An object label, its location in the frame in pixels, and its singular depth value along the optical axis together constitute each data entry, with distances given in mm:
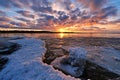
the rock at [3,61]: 2825
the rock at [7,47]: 3883
